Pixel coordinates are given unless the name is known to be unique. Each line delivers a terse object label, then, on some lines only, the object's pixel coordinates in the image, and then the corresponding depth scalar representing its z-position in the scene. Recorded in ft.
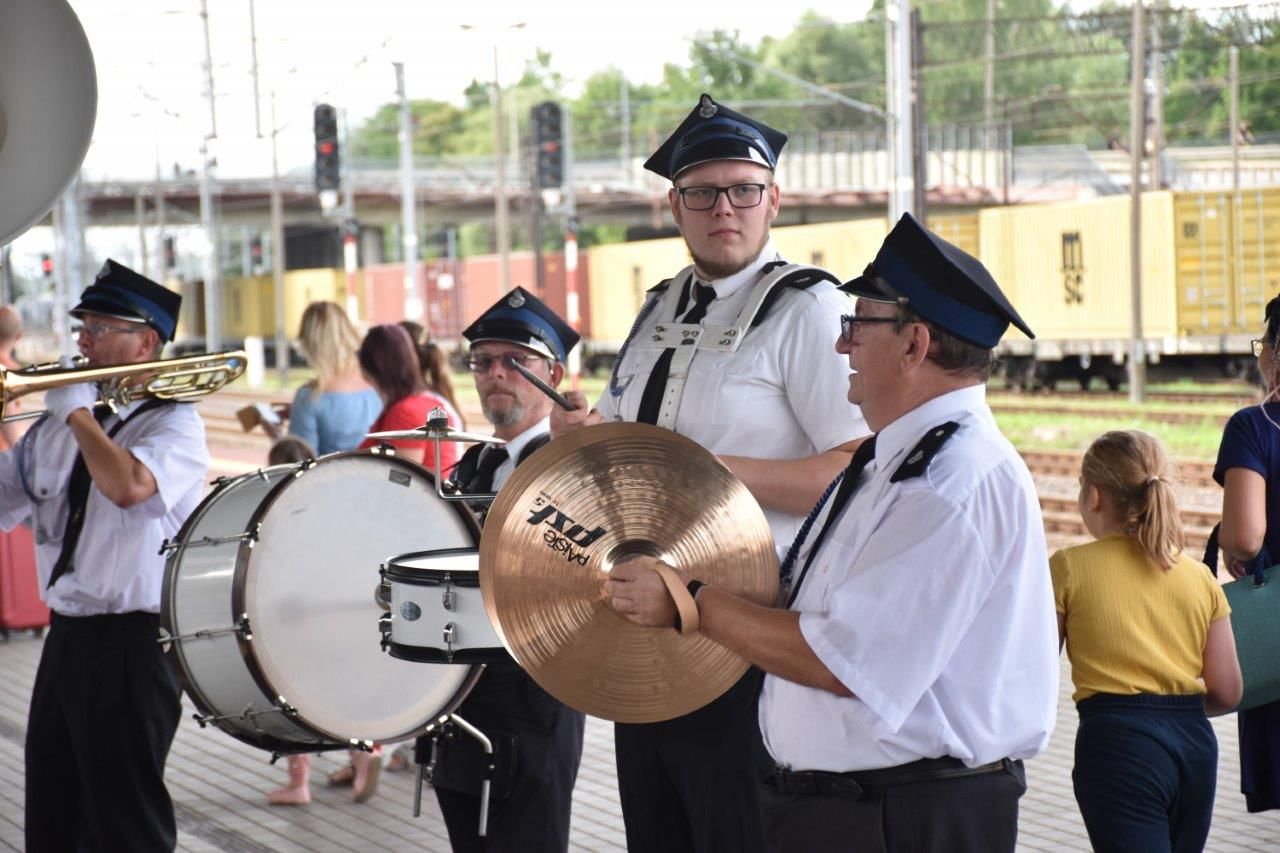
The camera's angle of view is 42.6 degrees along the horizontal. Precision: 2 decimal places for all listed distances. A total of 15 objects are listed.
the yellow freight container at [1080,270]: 94.73
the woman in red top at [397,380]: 23.17
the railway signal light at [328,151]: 100.27
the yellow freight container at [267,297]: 182.60
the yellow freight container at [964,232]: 113.09
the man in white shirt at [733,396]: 12.25
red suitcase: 35.94
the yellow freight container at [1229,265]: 91.25
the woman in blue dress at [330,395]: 27.25
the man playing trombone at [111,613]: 16.62
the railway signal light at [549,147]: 91.09
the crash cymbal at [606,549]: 10.07
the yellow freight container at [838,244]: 113.50
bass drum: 14.33
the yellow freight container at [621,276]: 131.34
